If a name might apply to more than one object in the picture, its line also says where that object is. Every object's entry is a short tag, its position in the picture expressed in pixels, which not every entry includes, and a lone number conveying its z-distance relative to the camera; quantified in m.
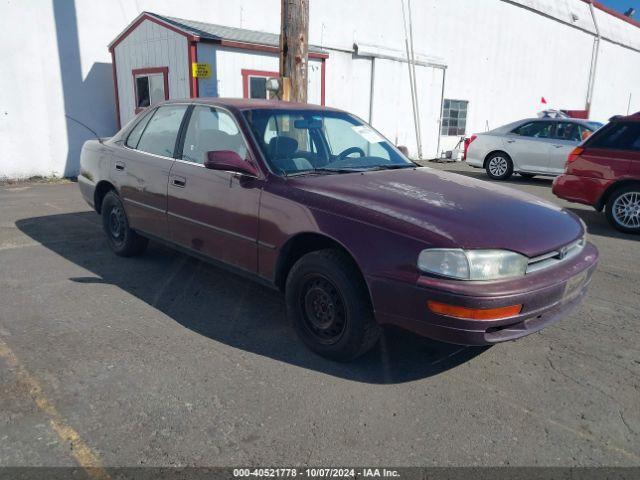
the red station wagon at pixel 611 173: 6.61
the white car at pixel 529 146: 10.58
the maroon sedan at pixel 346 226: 2.64
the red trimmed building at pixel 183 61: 9.03
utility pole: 6.99
